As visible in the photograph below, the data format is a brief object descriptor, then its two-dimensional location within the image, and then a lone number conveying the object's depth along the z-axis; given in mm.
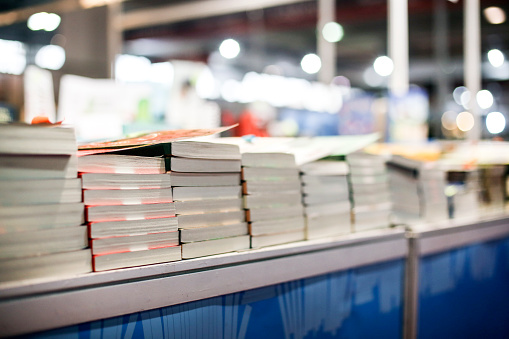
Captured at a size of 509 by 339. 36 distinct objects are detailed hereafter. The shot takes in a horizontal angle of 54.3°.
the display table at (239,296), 931
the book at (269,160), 1342
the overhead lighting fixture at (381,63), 15119
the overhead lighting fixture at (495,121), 14923
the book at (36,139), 932
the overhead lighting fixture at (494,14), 5760
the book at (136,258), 1020
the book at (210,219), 1179
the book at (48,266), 922
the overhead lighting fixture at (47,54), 10988
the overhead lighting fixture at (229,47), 12284
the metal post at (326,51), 6953
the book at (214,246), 1169
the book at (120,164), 1049
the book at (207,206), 1185
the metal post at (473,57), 5234
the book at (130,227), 1029
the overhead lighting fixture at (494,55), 8516
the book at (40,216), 938
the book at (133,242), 1023
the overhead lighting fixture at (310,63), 15569
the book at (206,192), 1185
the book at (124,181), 1041
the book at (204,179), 1186
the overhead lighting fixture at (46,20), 5740
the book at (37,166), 946
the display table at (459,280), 1798
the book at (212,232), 1170
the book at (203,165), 1172
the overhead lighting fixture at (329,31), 7008
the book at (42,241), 925
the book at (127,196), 1040
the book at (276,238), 1326
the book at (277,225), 1323
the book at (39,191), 947
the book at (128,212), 1034
